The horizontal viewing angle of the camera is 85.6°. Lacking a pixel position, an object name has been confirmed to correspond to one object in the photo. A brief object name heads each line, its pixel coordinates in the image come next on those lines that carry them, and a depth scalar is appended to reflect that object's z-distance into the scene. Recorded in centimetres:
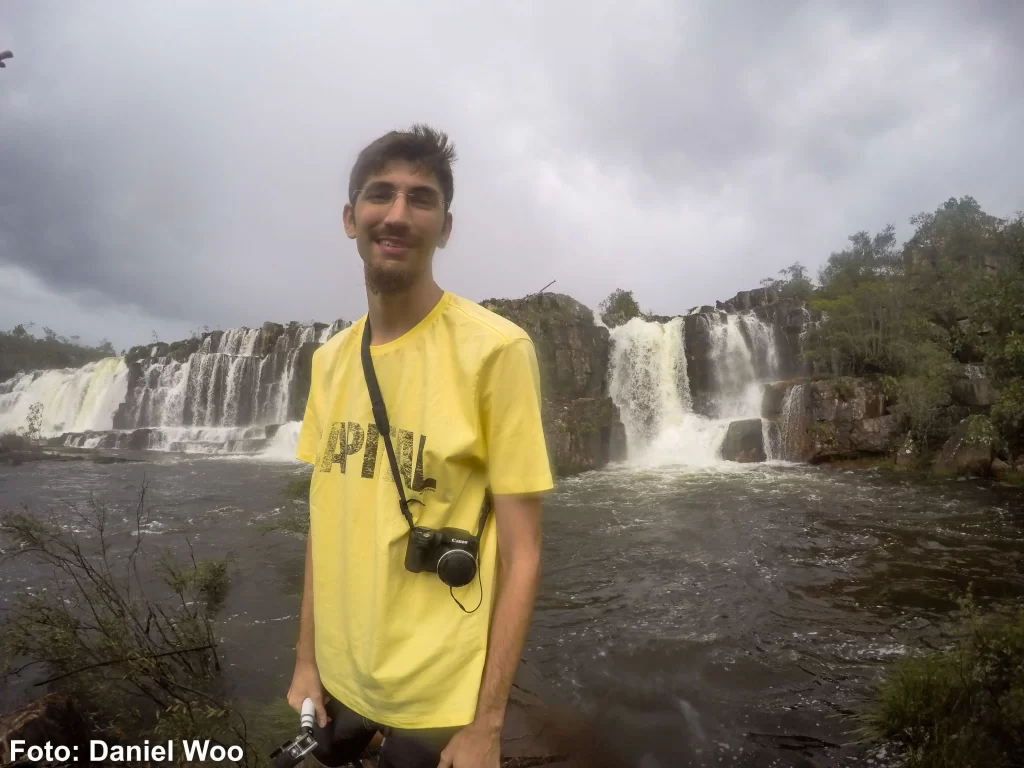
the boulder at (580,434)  1895
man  139
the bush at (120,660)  321
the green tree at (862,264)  3256
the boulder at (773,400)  2050
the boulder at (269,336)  3192
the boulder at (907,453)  1759
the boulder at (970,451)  1552
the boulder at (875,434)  1869
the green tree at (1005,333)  1490
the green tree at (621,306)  4248
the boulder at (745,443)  1998
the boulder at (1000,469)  1501
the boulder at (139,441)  2580
